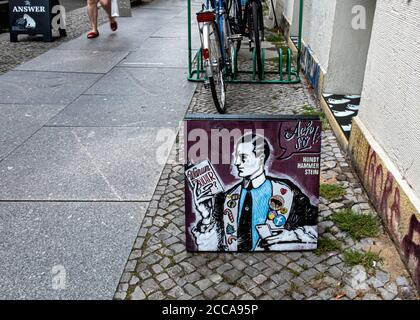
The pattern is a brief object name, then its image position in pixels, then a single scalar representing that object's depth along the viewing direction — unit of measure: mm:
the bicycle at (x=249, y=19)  6918
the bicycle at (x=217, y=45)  5465
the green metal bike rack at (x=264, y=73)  7215
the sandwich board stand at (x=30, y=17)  9984
